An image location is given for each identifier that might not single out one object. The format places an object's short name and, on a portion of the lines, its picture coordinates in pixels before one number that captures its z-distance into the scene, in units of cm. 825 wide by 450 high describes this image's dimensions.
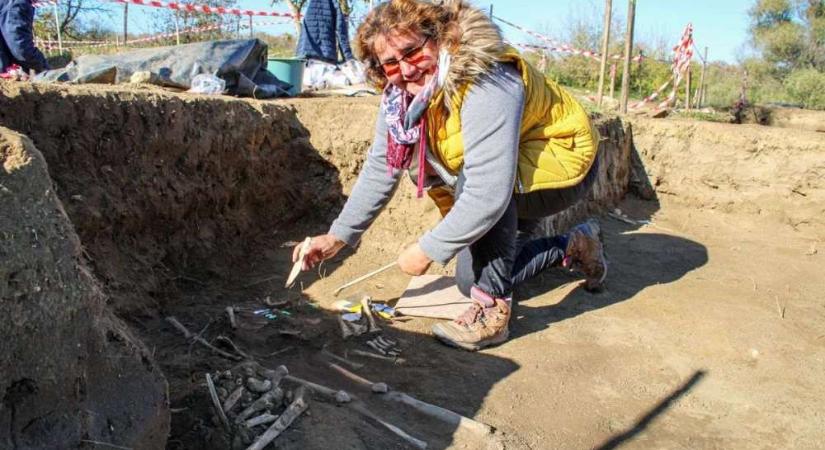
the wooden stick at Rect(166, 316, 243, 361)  265
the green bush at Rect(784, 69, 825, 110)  1534
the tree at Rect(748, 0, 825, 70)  1905
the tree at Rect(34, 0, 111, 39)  1617
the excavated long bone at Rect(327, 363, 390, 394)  249
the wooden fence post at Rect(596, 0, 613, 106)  783
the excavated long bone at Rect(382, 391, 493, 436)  227
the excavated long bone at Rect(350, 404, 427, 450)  213
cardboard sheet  335
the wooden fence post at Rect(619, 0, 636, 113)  701
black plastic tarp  522
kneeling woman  231
